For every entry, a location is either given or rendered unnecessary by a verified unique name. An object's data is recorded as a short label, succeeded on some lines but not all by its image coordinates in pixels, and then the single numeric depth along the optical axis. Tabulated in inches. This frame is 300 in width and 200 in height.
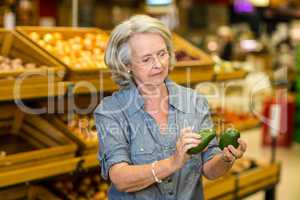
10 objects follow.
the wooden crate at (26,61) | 120.3
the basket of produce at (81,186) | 144.8
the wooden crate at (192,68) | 156.8
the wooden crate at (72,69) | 131.3
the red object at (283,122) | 331.3
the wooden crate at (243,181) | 161.6
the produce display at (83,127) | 143.3
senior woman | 86.1
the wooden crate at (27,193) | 135.9
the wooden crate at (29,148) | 120.7
